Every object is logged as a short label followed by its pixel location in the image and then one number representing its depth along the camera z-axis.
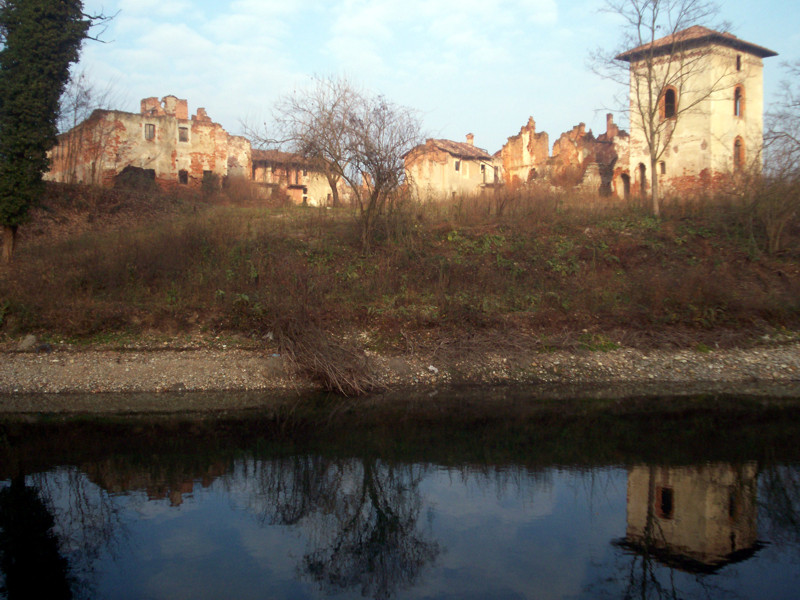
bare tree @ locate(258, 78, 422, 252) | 19.98
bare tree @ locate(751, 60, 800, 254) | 18.95
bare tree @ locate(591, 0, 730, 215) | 27.84
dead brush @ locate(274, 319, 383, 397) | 13.53
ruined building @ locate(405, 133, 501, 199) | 44.00
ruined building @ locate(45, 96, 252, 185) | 34.59
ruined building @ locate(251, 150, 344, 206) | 44.47
